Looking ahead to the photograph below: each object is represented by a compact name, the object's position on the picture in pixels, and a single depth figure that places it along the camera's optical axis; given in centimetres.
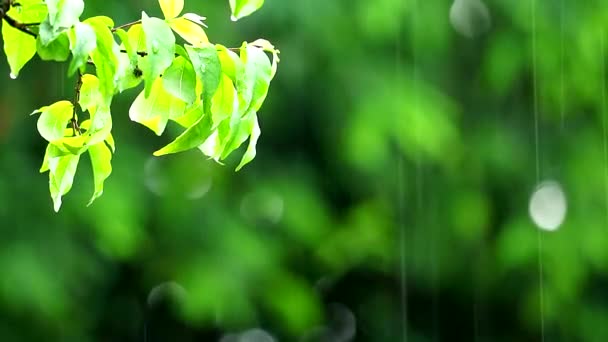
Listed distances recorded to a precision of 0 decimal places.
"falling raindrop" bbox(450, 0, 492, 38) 601
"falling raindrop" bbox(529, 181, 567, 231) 606
